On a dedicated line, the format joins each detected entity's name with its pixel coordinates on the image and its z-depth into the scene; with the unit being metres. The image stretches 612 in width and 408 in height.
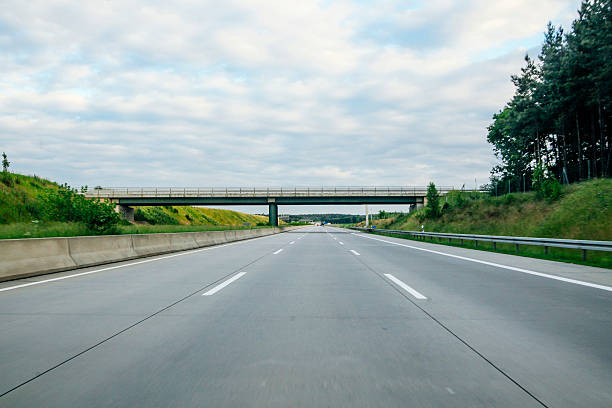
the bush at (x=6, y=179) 29.91
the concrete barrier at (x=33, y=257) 8.30
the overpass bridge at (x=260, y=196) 53.62
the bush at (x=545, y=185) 27.81
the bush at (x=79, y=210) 15.41
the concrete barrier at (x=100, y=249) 10.57
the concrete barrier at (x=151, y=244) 13.97
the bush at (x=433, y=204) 44.44
